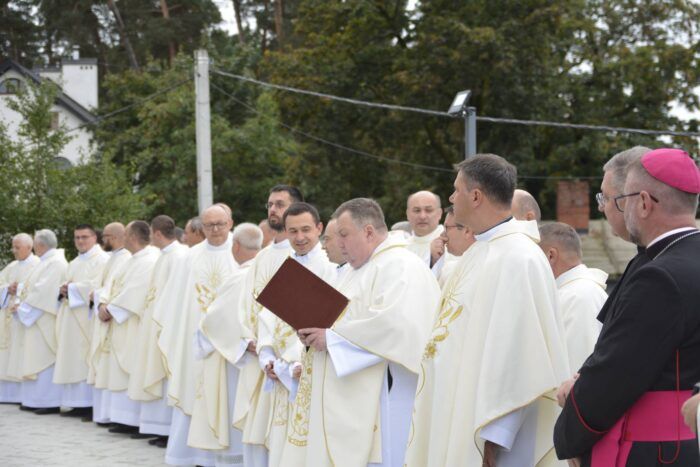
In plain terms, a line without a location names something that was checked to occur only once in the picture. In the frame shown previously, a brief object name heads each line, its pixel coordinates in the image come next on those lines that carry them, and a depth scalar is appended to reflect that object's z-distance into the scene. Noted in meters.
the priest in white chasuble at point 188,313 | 9.13
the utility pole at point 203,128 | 17.77
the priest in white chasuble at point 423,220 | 8.68
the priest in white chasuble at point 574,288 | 5.20
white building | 36.06
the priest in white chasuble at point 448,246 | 6.86
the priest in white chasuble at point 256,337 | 7.51
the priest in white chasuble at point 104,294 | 11.40
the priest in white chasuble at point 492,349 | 4.32
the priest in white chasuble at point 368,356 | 5.67
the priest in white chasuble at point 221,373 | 8.27
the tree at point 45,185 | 16.86
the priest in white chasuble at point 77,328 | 12.19
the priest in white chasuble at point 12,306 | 13.21
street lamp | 12.55
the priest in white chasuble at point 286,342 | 6.62
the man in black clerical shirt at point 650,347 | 3.25
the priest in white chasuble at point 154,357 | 10.38
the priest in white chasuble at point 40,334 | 12.70
